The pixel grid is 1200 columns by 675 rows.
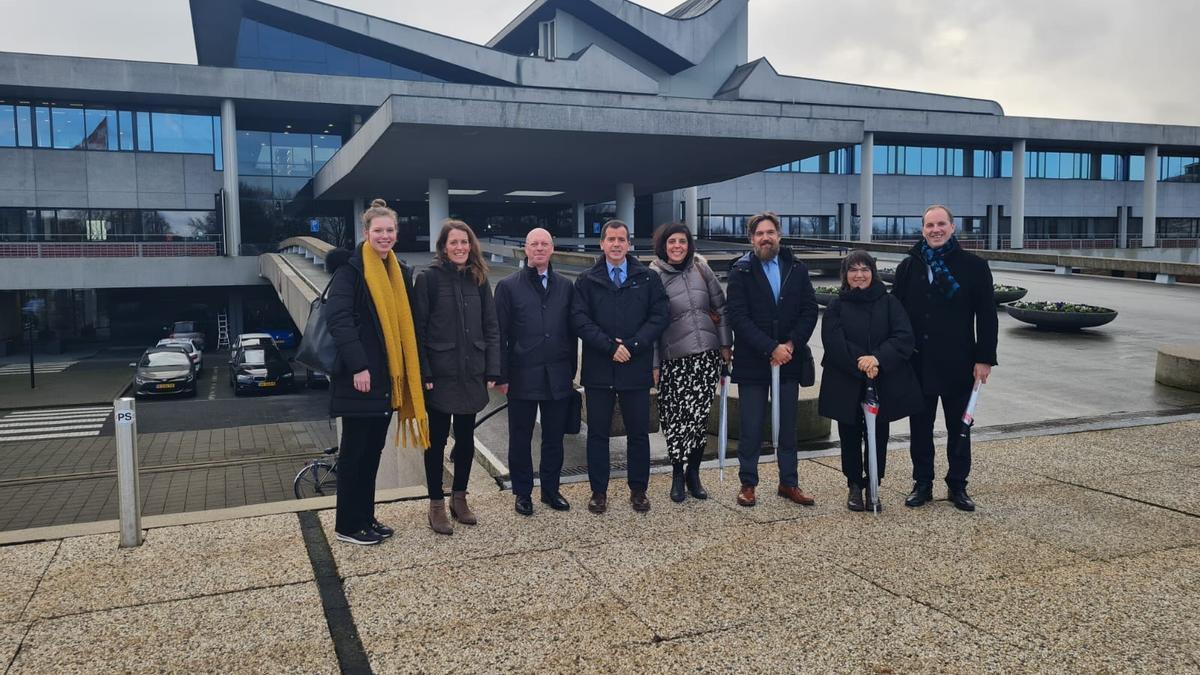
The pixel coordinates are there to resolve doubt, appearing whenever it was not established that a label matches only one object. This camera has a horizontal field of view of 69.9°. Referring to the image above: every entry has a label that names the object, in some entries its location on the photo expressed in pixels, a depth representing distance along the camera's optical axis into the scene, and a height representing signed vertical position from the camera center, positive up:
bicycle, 10.33 -2.67
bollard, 5.00 -1.22
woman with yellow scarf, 4.97 -0.55
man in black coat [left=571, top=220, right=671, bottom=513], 5.75 -0.53
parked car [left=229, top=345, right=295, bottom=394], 25.59 -3.11
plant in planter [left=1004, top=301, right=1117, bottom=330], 14.37 -0.85
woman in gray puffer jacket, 5.94 -0.61
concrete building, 26.92 +4.44
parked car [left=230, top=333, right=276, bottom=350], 27.45 -2.36
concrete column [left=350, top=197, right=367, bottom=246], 42.81 +2.72
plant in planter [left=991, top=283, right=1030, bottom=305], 17.42 -0.58
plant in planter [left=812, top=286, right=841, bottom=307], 18.08 -0.60
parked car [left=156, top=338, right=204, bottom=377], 28.06 -2.73
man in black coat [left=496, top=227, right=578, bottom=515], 5.71 -0.63
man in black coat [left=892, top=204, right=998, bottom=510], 5.67 -0.47
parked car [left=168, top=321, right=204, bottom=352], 37.00 -2.92
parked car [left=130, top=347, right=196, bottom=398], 24.70 -3.09
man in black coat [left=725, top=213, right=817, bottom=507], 5.82 -0.46
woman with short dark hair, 5.66 -0.62
